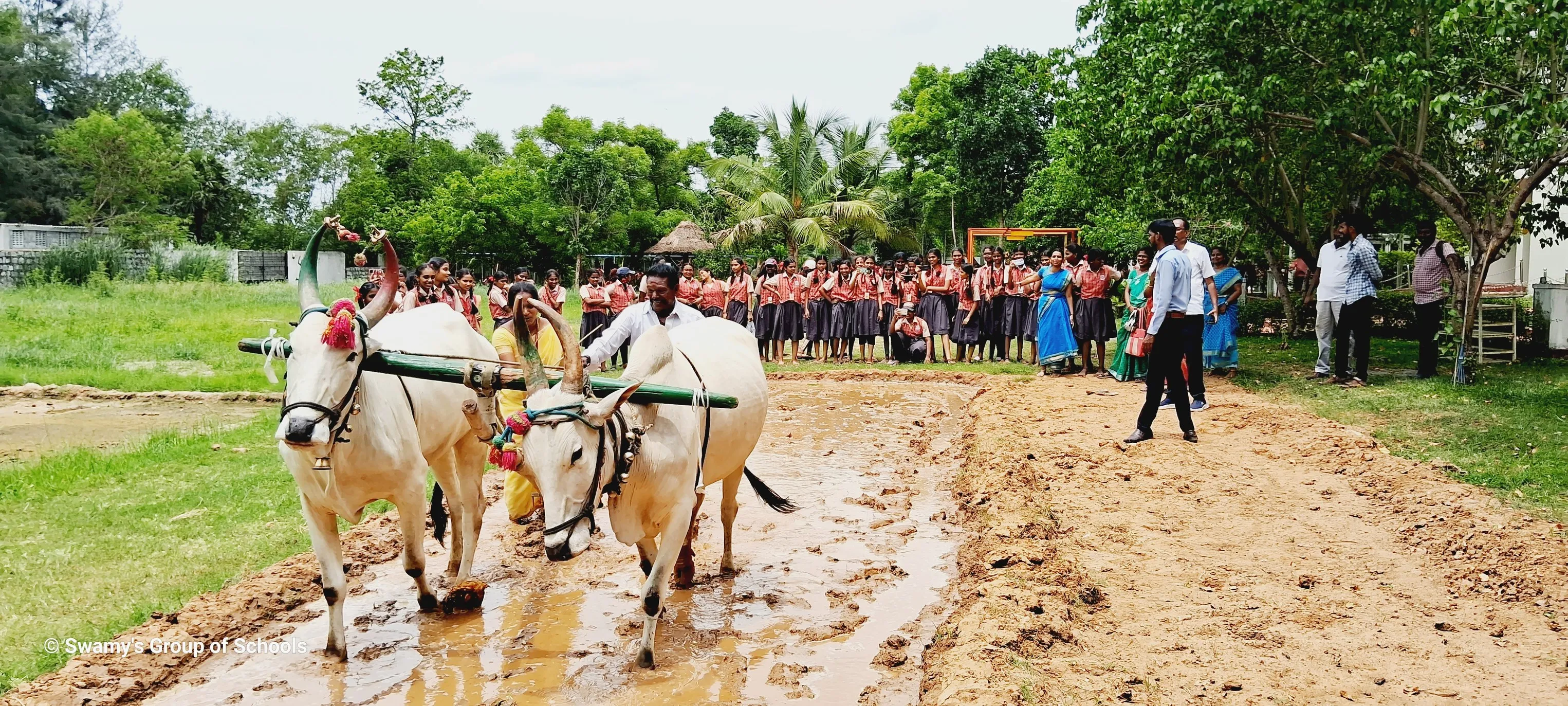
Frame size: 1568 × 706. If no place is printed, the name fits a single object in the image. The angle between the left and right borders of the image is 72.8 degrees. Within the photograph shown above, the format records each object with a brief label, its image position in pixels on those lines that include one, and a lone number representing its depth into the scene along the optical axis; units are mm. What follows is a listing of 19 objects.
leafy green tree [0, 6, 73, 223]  43875
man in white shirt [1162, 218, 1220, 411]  9938
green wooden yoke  5086
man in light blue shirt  9305
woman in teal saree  13891
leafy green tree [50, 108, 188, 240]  41094
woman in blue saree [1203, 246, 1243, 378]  14531
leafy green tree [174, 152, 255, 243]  48750
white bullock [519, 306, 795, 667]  4566
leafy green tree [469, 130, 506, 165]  56094
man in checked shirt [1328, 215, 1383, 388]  12547
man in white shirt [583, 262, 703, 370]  6750
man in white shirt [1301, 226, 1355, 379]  12789
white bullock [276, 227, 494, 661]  5059
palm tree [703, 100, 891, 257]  34625
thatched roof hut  36062
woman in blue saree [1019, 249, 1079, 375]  16109
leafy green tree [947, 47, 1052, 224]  33875
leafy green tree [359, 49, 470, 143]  44625
